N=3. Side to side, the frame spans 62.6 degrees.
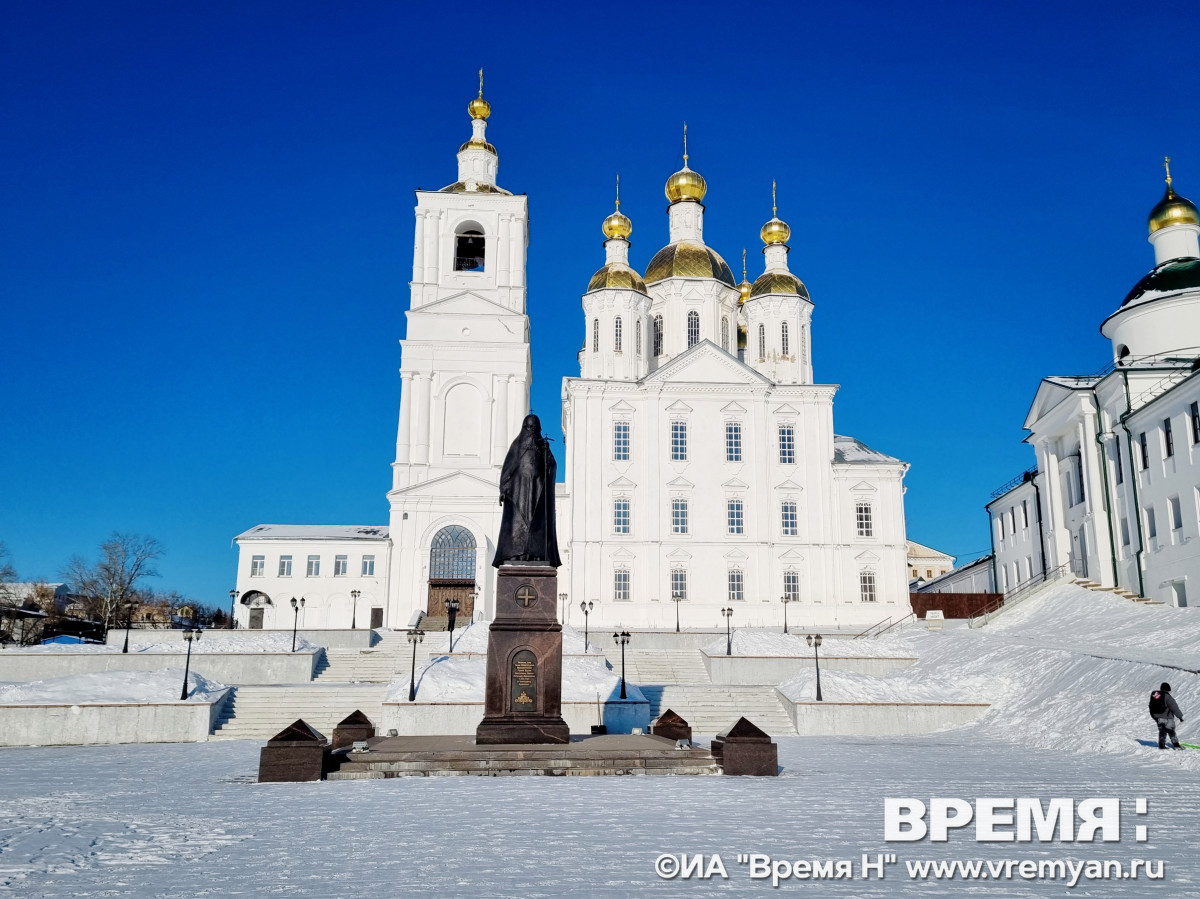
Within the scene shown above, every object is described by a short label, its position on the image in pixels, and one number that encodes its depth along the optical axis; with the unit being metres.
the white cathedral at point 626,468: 42.56
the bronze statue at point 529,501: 15.59
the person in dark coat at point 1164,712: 16.11
